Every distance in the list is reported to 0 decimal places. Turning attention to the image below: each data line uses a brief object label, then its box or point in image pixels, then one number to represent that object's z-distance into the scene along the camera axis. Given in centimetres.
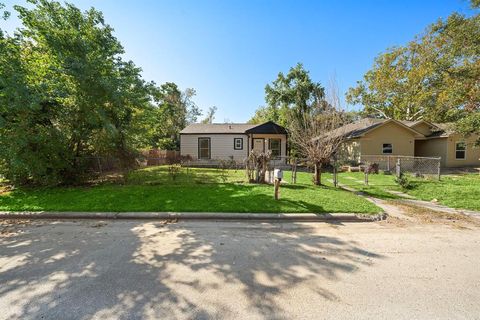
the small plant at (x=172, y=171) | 994
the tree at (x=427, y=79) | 1161
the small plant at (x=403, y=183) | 908
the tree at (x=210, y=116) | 4700
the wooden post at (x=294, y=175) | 926
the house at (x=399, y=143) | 1784
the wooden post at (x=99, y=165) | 878
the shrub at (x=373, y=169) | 1472
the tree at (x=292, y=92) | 2162
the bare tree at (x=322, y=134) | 863
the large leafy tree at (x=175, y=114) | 2986
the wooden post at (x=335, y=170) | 922
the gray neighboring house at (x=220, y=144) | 1850
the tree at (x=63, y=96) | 661
